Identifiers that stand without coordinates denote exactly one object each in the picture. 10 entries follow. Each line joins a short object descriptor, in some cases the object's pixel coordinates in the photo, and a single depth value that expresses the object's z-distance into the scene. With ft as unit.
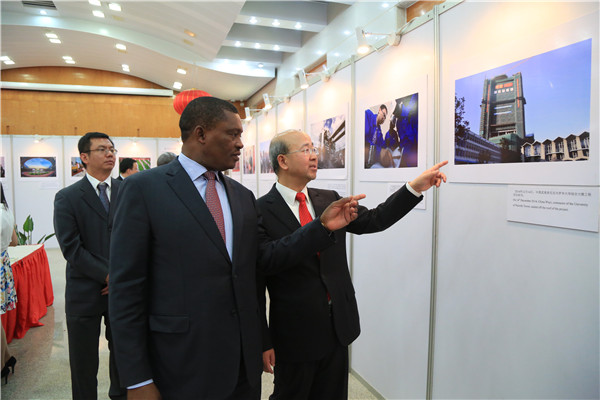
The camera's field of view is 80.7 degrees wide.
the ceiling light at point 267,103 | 18.42
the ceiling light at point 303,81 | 13.62
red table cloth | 13.00
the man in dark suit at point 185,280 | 4.11
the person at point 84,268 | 7.61
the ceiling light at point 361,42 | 9.28
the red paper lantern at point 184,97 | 23.12
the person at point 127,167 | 15.39
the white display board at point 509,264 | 5.12
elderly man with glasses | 5.73
